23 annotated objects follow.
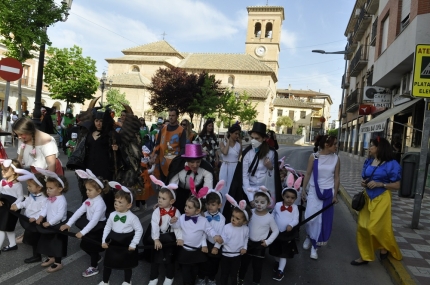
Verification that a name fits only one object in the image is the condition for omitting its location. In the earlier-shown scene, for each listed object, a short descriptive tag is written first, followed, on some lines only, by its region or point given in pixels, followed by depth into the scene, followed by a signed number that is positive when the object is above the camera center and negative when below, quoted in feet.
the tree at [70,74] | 95.20 +12.27
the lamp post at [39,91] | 39.70 +2.66
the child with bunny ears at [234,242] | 12.30 -3.73
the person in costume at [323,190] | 17.21 -2.40
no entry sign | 30.19 +3.64
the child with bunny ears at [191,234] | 12.31 -3.55
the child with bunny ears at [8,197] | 14.28 -3.37
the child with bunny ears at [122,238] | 12.07 -3.88
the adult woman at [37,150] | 15.56 -1.52
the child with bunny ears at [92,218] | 12.97 -3.59
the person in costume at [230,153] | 20.86 -1.24
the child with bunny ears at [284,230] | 14.25 -3.69
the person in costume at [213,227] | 12.71 -3.44
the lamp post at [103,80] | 85.97 +9.82
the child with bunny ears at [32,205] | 13.41 -3.48
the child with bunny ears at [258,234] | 13.02 -3.60
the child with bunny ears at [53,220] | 13.23 -3.78
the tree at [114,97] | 160.32 +11.50
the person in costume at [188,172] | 15.28 -1.89
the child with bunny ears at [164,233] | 12.47 -3.69
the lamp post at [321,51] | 75.52 +18.53
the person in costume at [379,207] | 16.07 -2.77
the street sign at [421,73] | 21.84 +4.57
